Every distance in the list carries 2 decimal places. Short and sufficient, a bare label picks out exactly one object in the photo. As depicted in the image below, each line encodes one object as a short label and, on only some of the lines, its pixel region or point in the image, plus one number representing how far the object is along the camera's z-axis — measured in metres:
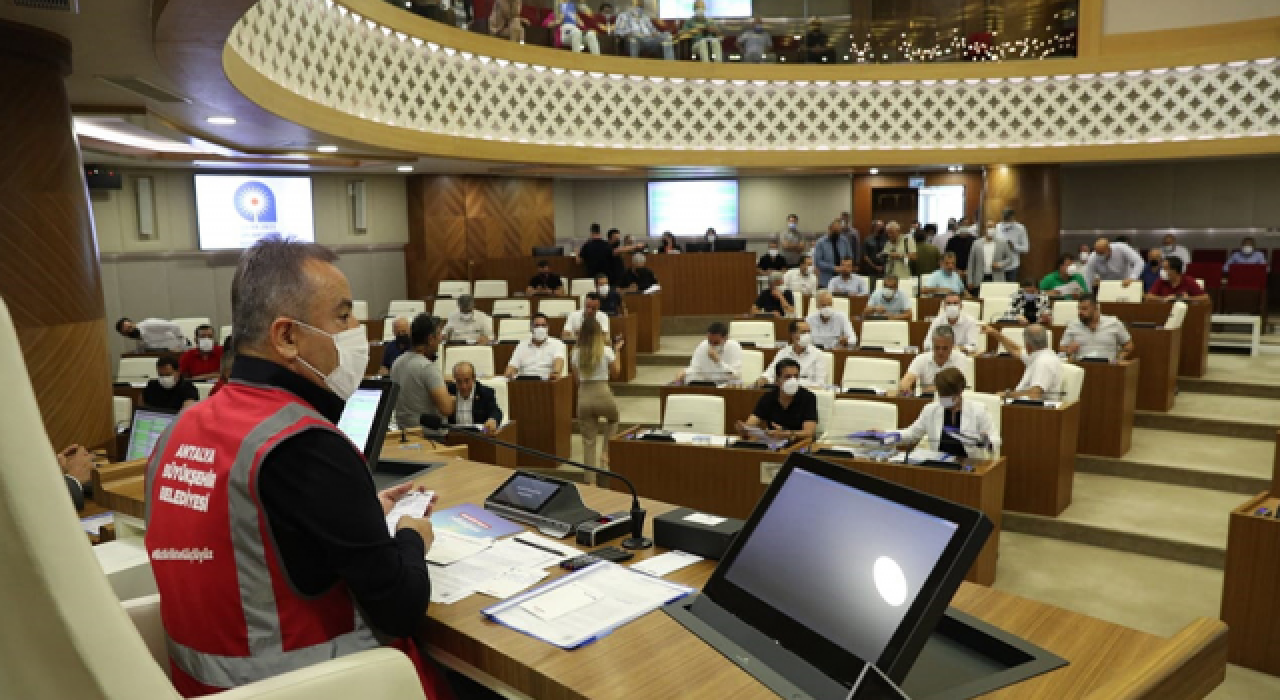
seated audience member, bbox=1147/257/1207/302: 10.05
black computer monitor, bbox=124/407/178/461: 4.08
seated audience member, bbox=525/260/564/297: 12.77
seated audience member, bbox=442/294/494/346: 10.55
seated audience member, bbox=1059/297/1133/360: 8.38
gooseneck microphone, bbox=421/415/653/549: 2.31
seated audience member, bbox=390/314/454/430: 6.47
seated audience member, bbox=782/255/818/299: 12.89
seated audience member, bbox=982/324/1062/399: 7.16
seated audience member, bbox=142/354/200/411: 7.61
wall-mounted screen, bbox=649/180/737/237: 18.75
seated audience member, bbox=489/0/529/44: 11.59
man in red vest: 1.66
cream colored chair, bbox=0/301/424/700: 0.96
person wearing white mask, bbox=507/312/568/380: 8.91
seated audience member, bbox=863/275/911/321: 10.52
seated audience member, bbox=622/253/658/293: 12.19
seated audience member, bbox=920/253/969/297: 11.19
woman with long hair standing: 8.06
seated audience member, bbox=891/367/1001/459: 5.95
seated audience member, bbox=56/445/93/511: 4.05
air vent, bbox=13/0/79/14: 3.86
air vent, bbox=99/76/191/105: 5.99
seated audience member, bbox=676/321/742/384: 8.10
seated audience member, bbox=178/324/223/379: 9.06
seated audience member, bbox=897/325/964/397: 7.33
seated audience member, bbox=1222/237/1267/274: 12.75
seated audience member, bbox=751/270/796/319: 11.20
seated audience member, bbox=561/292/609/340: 9.52
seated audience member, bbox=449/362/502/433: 7.23
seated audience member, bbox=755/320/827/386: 7.97
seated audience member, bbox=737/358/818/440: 6.76
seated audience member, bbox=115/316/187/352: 10.52
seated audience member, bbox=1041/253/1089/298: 10.66
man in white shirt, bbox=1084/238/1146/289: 11.77
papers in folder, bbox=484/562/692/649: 1.84
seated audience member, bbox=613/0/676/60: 12.83
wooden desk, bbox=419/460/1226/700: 1.45
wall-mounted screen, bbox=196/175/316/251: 13.39
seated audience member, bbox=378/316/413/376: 8.39
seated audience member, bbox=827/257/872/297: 12.12
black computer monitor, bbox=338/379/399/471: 2.78
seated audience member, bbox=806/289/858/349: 9.45
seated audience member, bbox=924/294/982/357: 8.84
